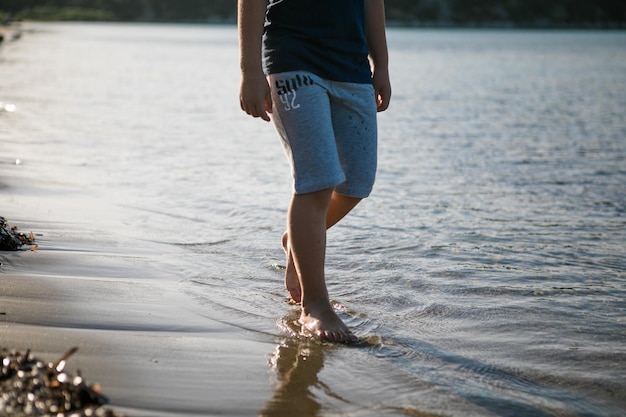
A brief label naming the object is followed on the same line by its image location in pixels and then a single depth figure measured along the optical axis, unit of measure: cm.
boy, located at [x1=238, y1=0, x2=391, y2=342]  358
